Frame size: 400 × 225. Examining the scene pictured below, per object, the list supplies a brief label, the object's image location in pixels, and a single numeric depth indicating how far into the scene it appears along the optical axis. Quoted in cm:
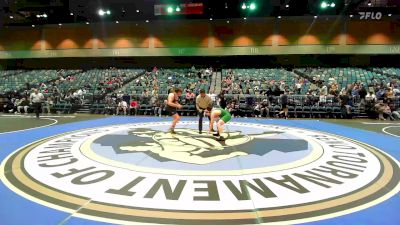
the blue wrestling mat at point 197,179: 316
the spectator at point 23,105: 1719
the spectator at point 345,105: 1471
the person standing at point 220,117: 769
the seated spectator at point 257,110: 1533
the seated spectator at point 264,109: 1533
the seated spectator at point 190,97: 1600
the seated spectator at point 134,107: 1623
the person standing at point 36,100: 1353
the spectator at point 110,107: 1662
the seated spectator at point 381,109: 1430
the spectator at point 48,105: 1702
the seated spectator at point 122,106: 1634
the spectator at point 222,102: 1191
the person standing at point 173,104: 865
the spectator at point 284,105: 1467
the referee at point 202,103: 877
